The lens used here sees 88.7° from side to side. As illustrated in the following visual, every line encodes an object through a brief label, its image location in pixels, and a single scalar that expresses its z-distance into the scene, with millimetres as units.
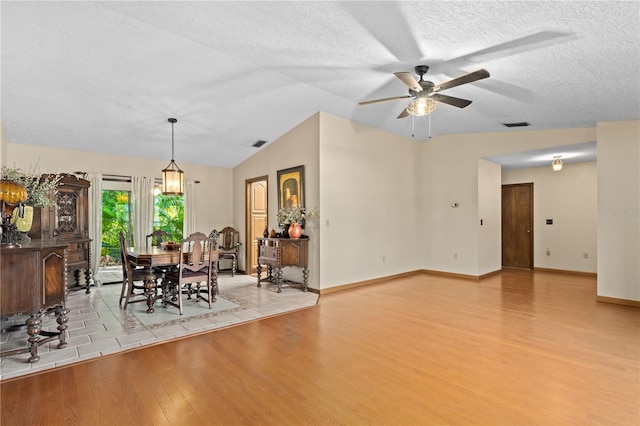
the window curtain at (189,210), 7195
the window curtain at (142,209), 6520
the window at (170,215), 6980
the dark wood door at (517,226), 7840
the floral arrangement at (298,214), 5574
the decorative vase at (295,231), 5496
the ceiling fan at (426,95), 3100
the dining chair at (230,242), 7512
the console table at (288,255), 5473
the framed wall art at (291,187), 5828
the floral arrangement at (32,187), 3221
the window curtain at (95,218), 6074
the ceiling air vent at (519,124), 5343
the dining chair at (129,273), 4332
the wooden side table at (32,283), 2678
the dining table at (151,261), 4125
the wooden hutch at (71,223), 5305
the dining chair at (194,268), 4270
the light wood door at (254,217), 7383
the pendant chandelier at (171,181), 4613
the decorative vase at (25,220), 3479
